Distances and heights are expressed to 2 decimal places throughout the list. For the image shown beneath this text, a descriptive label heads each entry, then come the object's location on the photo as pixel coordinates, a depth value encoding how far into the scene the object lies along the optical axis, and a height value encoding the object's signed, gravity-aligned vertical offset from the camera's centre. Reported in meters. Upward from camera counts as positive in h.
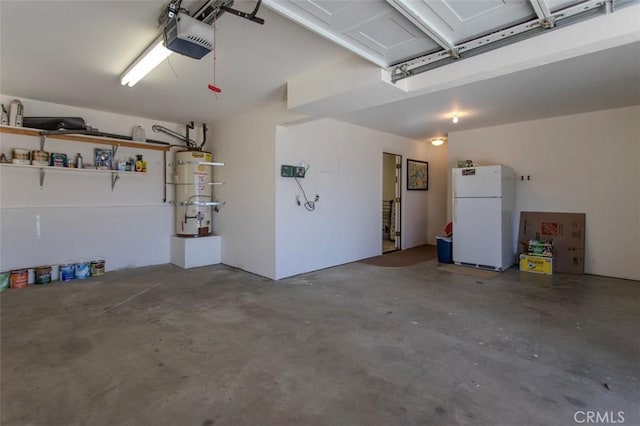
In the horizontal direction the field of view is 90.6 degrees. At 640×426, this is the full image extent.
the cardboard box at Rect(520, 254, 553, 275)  4.86 -0.90
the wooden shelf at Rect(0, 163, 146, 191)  4.29 +0.55
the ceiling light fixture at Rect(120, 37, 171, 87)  2.72 +1.36
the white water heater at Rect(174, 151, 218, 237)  5.48 +0.24
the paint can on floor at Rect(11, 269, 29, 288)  4.18 -0.96
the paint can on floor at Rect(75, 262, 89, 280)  4.65 -0.95
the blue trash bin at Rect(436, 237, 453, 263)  5.65 -0.77
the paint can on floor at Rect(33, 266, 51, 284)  4.39 -0.96
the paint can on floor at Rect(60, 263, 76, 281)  4.55 -0.95
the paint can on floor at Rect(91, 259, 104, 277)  4.84 -0.95
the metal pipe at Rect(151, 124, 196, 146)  5.57 +1.33
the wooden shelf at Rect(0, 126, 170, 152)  4.30 +1.03
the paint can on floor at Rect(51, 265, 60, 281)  4.61 -0.97
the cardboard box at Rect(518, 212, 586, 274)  4.89 -0.46
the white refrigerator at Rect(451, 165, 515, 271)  5.00 -0.17
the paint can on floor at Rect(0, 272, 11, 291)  4.07 -0.96
